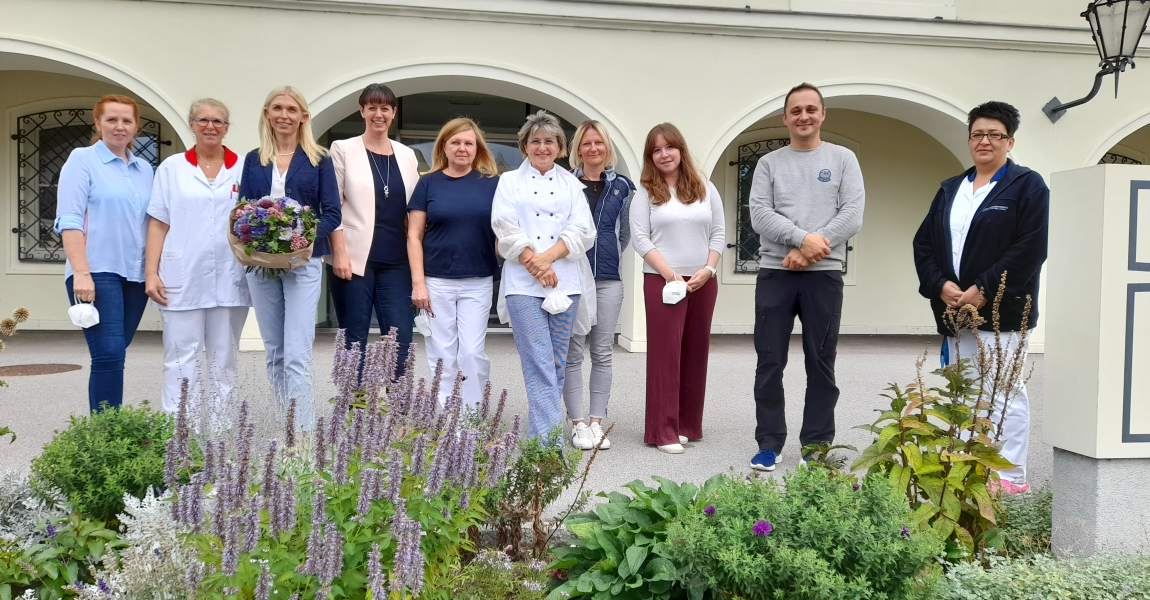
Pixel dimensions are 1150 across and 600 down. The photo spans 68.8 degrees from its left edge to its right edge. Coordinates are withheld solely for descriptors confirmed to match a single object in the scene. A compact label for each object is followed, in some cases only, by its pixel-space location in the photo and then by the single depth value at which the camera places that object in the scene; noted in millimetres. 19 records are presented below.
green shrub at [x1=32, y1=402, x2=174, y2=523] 2959
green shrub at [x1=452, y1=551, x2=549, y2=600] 2490
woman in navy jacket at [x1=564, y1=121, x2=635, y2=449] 4895
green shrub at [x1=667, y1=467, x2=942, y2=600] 2193
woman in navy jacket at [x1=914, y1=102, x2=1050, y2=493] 3820
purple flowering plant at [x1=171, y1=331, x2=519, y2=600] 1892
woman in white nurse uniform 4340
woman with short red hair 4160
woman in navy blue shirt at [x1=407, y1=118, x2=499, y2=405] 4547
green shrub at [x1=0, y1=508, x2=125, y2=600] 2406
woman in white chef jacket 4340
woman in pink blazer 4543
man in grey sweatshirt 4289
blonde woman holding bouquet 4301
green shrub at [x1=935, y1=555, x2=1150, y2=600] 2396
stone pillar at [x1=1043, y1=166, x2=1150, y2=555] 2750
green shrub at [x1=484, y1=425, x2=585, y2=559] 2883
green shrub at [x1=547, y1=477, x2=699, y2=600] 2463
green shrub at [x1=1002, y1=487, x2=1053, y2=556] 2893
